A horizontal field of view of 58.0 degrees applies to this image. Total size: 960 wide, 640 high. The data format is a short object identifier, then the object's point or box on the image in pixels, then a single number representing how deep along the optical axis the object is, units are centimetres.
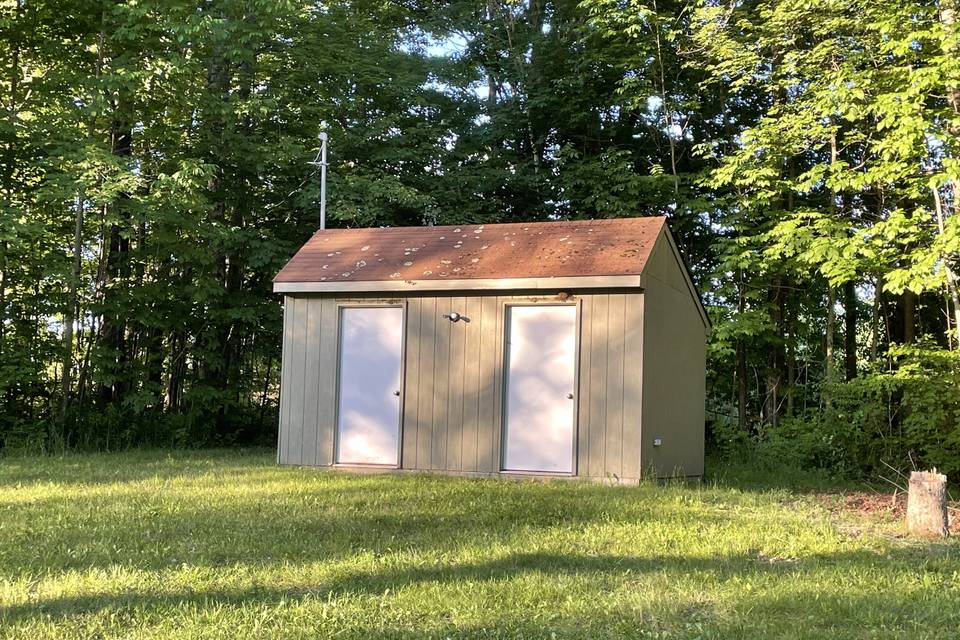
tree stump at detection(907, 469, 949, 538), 676
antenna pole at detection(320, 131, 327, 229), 1287
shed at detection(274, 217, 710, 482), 925
